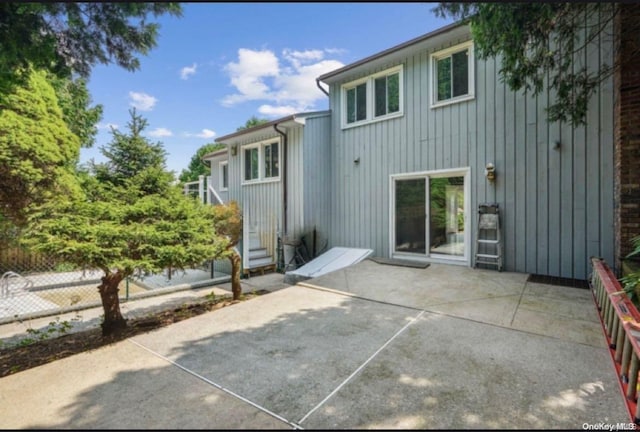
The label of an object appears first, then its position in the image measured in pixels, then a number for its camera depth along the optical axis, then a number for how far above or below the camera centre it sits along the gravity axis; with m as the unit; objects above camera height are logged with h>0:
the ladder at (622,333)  2.13 -1.09
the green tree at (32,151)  8.35 +1.94
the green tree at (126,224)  3.83 -0.11
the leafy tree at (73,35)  3.10 +2.10
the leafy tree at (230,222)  8.27 -0.19
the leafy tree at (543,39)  3.81 +2.47
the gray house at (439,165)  5.30 +1.12
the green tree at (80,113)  11.20 +4.28
